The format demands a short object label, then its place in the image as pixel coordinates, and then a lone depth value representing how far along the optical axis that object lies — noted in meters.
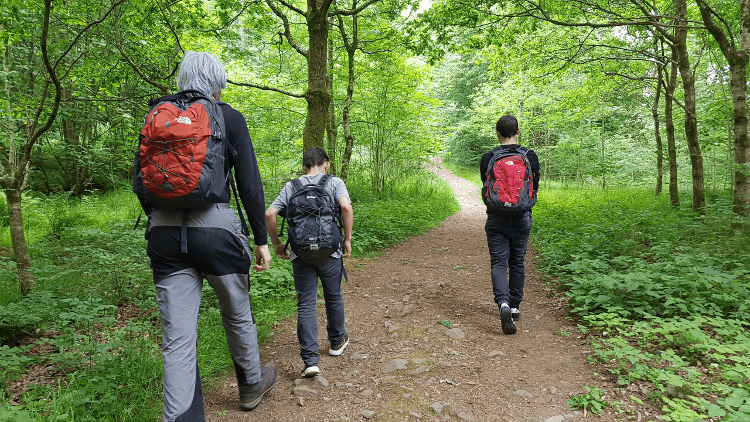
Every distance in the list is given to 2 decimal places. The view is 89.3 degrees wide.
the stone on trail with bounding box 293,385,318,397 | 2.85
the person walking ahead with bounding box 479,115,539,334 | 3.97
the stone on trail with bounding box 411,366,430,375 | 3.10
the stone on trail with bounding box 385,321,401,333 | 4.01
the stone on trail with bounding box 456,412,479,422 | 2.49
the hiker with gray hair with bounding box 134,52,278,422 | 2.04
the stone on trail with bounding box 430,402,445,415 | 2.58
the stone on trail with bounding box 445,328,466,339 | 3.83
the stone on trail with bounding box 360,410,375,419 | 2.55
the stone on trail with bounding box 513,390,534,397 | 2.77
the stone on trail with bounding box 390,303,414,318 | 4.50
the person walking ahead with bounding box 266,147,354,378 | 3.09
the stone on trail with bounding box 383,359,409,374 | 3.18
